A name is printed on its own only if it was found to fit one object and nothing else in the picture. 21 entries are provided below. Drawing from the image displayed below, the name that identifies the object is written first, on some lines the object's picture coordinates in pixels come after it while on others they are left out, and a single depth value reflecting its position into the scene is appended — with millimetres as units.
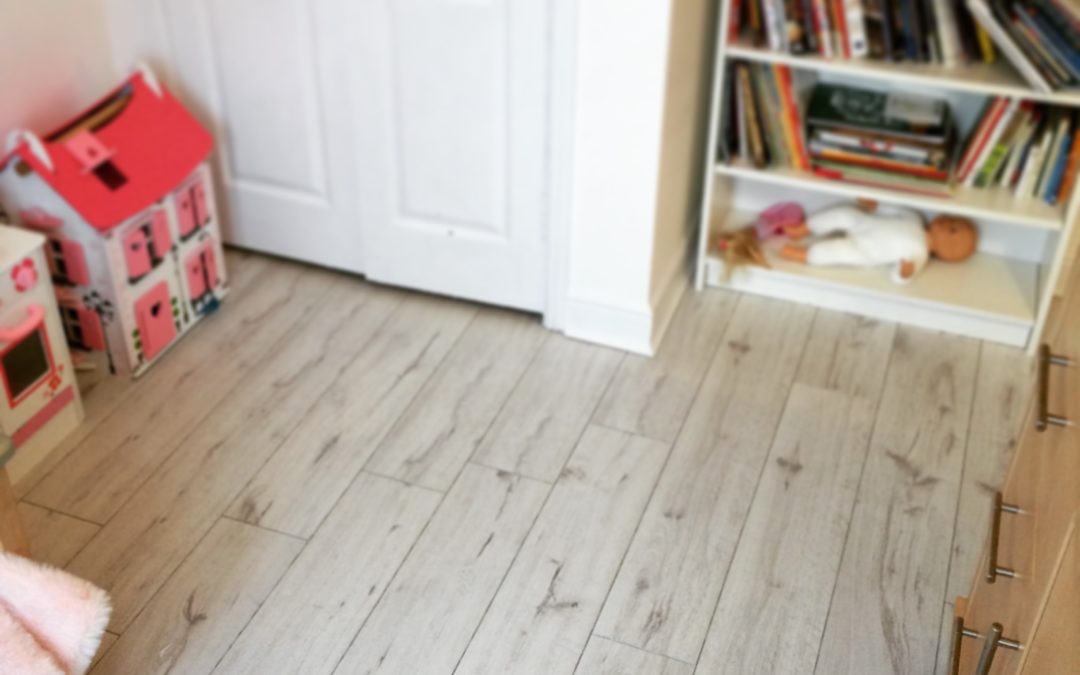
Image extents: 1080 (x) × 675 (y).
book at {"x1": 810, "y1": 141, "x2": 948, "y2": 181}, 2594
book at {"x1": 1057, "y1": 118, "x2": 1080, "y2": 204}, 2488
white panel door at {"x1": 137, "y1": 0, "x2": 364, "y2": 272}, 2559
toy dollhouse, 2299
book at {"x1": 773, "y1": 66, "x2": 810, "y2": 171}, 2617
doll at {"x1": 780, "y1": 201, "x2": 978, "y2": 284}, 2707
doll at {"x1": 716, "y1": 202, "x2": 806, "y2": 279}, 2773
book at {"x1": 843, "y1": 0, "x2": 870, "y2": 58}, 2463
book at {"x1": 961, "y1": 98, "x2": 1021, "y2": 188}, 2518
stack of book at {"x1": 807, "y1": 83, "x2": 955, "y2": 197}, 2596
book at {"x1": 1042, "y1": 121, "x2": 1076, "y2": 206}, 2500
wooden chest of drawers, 1090
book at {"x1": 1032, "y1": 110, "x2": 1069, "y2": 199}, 2498
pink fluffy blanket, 1558
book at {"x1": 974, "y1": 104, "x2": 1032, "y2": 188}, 2551
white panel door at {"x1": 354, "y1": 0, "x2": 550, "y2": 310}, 2396
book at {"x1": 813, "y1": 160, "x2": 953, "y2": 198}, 2588
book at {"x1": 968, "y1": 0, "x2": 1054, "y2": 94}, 2352
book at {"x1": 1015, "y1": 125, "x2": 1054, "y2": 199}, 2529
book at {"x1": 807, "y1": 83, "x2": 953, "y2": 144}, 2600
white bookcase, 2480
